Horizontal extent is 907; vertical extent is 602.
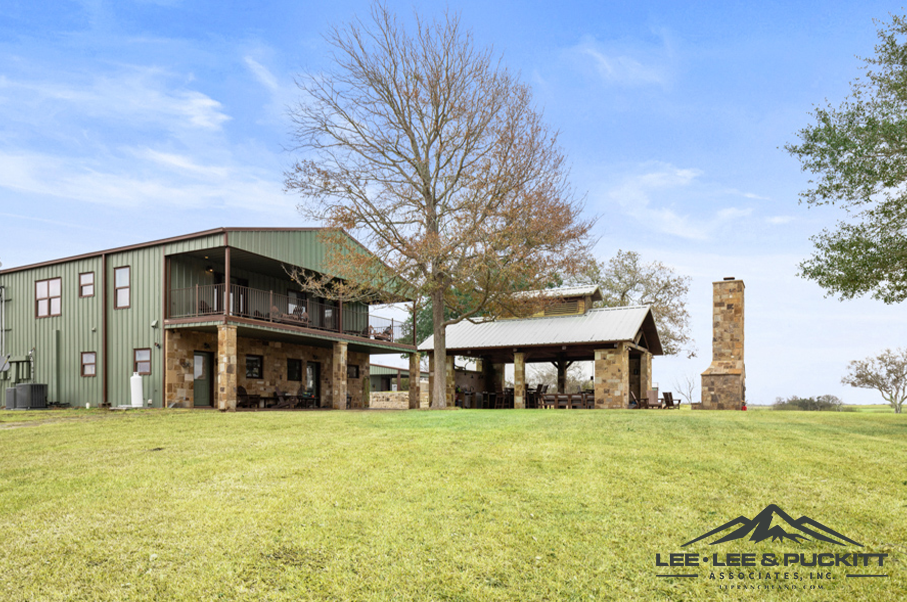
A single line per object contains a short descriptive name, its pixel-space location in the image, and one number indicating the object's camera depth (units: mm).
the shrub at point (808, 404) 29938
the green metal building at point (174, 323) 20703
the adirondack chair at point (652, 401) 26516
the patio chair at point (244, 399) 22453
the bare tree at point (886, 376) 37000
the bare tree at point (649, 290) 38312
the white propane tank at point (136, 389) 20141
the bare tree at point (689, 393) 37688
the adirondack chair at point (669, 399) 25328
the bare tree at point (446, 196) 21141
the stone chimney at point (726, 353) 22781
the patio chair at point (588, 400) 25312
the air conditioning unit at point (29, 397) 21906
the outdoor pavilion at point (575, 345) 25595
